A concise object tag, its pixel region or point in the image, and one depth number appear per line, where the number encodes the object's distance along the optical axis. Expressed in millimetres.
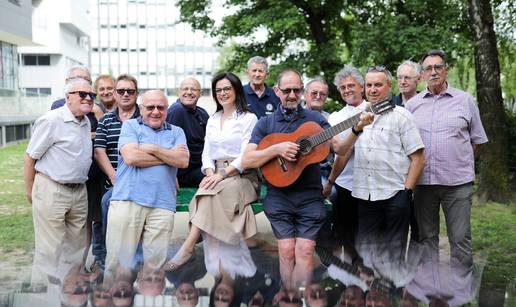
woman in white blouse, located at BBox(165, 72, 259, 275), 4836
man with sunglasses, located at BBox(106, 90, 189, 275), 4582
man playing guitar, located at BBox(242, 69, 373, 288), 4355
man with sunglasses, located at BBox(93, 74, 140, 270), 5367
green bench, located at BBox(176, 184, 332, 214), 5772
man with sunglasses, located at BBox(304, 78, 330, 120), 5812
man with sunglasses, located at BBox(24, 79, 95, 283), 4973
